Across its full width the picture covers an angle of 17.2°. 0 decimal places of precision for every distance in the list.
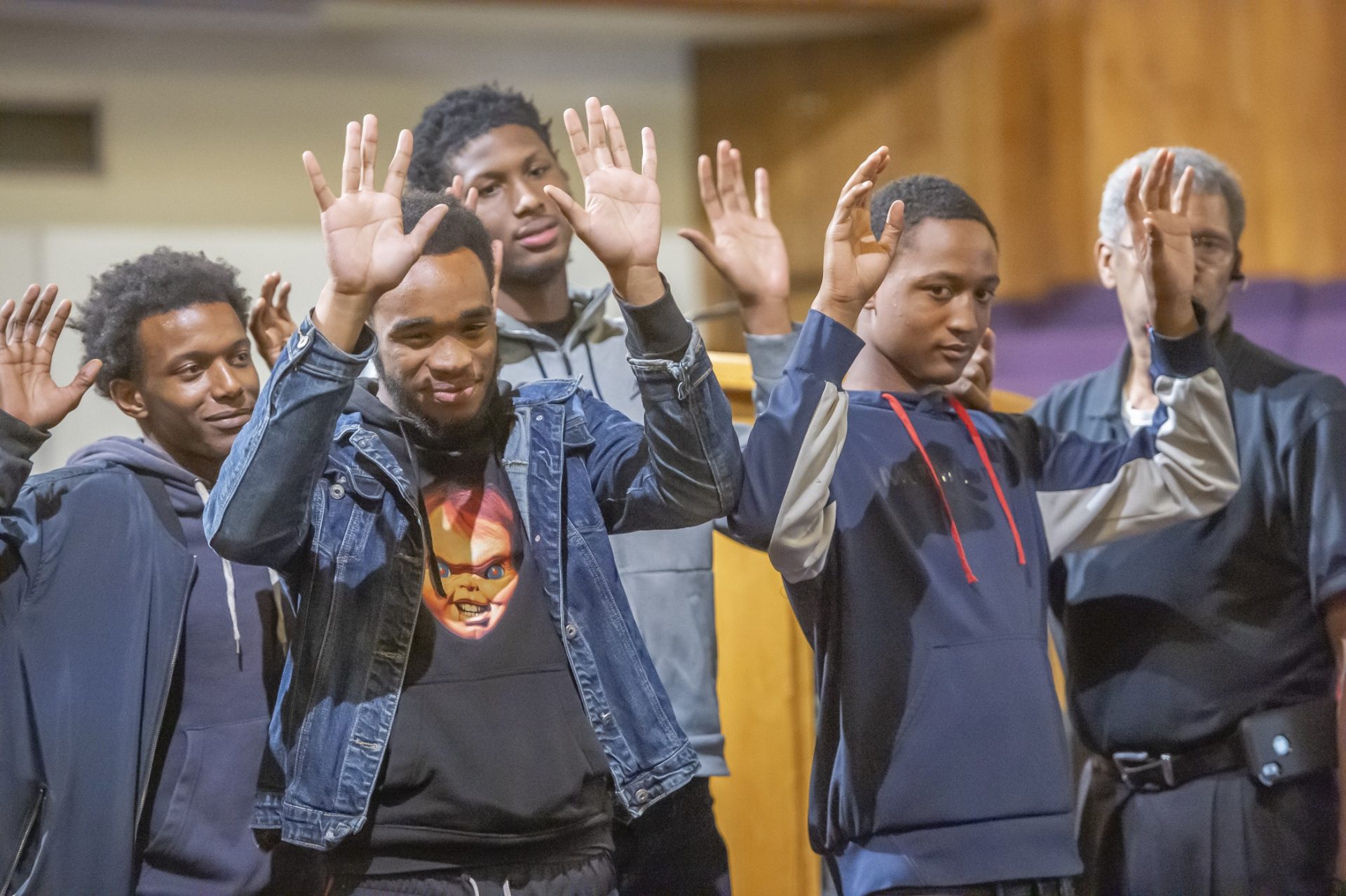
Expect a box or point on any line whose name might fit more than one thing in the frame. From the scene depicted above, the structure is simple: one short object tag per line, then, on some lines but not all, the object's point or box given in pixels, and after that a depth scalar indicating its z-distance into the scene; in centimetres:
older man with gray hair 467
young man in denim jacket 422
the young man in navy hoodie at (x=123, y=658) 439
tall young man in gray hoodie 452
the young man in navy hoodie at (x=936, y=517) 438
